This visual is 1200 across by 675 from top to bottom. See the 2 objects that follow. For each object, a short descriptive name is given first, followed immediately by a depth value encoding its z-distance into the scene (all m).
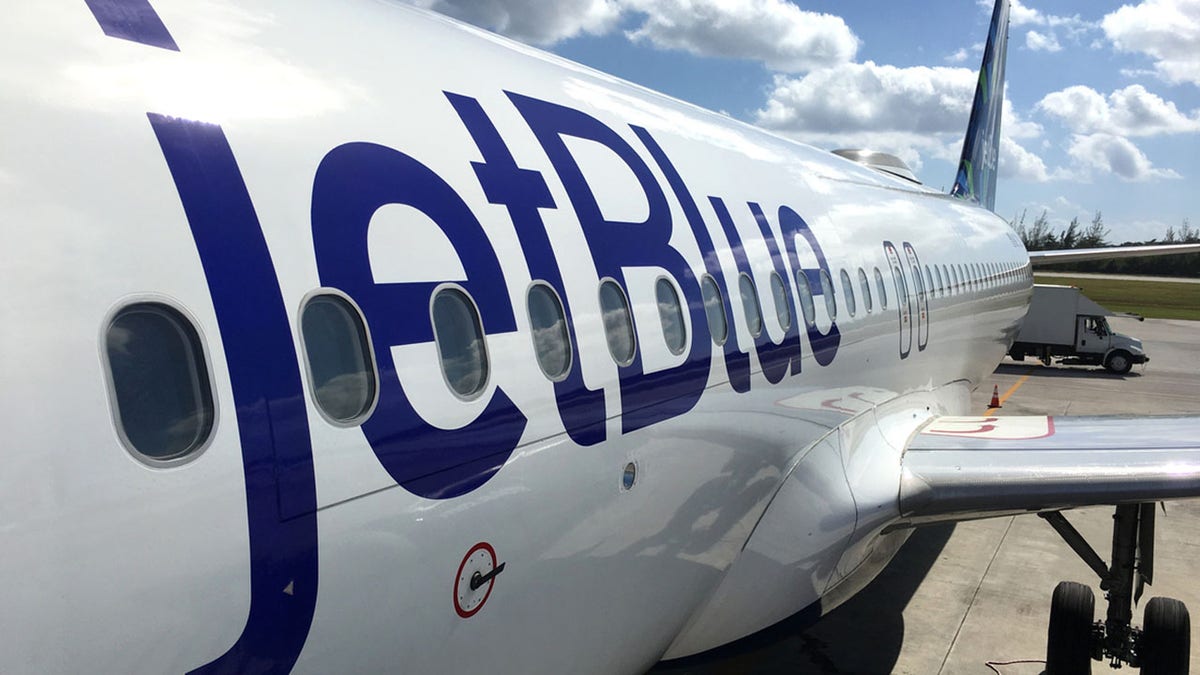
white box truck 28.12
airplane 2.12
